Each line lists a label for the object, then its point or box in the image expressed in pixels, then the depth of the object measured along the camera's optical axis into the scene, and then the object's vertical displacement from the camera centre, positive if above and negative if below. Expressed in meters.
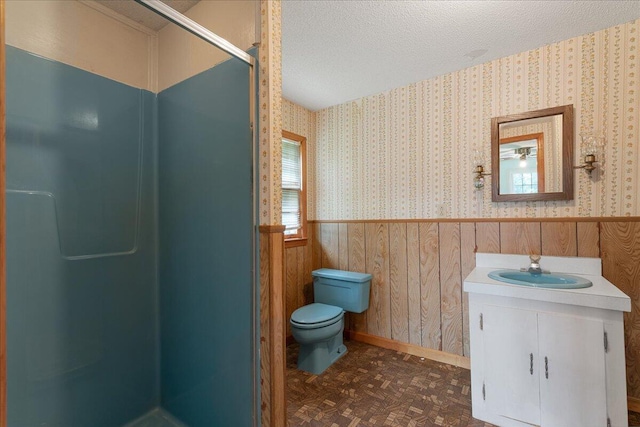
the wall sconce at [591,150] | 1.76 +0.40
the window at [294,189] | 2.75 +0.27
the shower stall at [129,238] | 1.27 -0.11
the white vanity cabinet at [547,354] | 1.35 -0.75
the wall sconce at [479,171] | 2.10 +0.33
